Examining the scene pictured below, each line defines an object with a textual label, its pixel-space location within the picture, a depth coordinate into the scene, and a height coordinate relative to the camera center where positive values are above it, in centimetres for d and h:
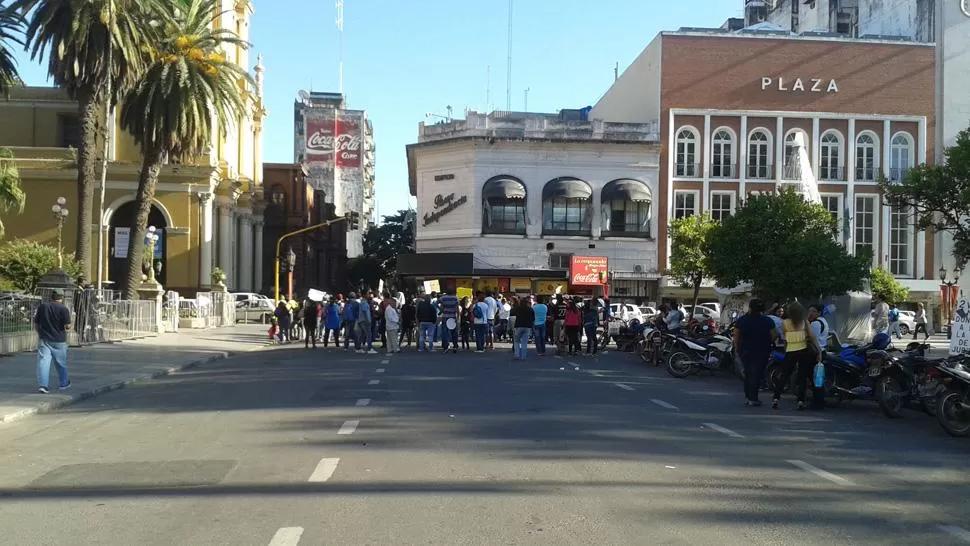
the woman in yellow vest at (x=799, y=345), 1452 -100
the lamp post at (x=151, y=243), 4478 +151
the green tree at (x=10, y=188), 3356 +289
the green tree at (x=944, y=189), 2305 +220
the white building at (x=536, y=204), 5666 +428
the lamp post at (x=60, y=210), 3825 +247
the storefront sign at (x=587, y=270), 5166 +34
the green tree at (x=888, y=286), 5071 -37
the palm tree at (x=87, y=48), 3145 +738
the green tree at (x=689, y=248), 4816 +147
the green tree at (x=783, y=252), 2930 +83
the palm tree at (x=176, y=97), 3550 +655
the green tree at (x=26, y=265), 3594 +25
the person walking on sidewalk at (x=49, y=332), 1647 -103
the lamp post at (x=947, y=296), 4304 -75
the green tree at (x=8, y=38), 3284 +805
